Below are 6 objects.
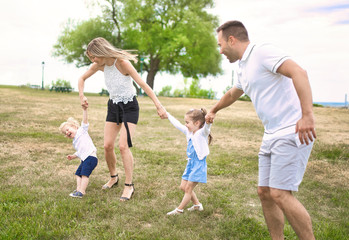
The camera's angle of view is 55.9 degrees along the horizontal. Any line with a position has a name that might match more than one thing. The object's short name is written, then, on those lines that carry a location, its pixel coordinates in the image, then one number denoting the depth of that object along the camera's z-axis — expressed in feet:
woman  15.53
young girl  14.05
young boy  16.85
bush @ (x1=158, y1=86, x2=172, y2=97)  161.50
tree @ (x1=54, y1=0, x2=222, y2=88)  123.85
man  8.55
